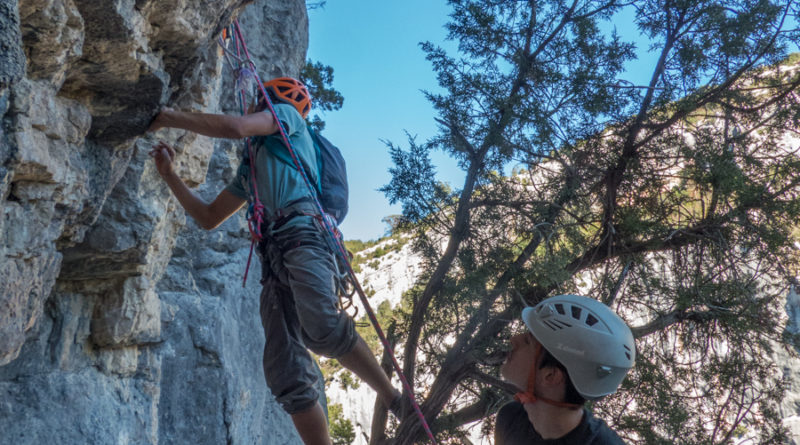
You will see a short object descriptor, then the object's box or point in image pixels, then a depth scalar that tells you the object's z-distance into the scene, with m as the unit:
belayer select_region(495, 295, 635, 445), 1.91
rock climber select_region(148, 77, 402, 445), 3.04
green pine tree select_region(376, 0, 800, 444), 5.82
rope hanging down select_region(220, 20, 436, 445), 3.12
